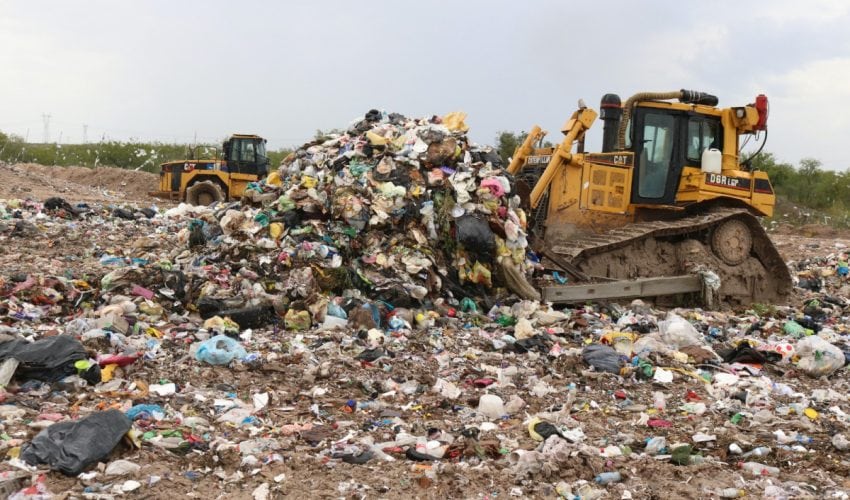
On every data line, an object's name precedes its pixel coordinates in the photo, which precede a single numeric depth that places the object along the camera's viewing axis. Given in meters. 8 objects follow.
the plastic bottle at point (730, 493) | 3.43
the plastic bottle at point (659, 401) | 4.77
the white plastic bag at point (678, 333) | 6.25
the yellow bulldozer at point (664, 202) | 8.35
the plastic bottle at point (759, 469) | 3.70
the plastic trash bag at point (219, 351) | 5.05
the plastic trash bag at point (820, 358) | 5.71
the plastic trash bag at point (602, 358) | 5.44
